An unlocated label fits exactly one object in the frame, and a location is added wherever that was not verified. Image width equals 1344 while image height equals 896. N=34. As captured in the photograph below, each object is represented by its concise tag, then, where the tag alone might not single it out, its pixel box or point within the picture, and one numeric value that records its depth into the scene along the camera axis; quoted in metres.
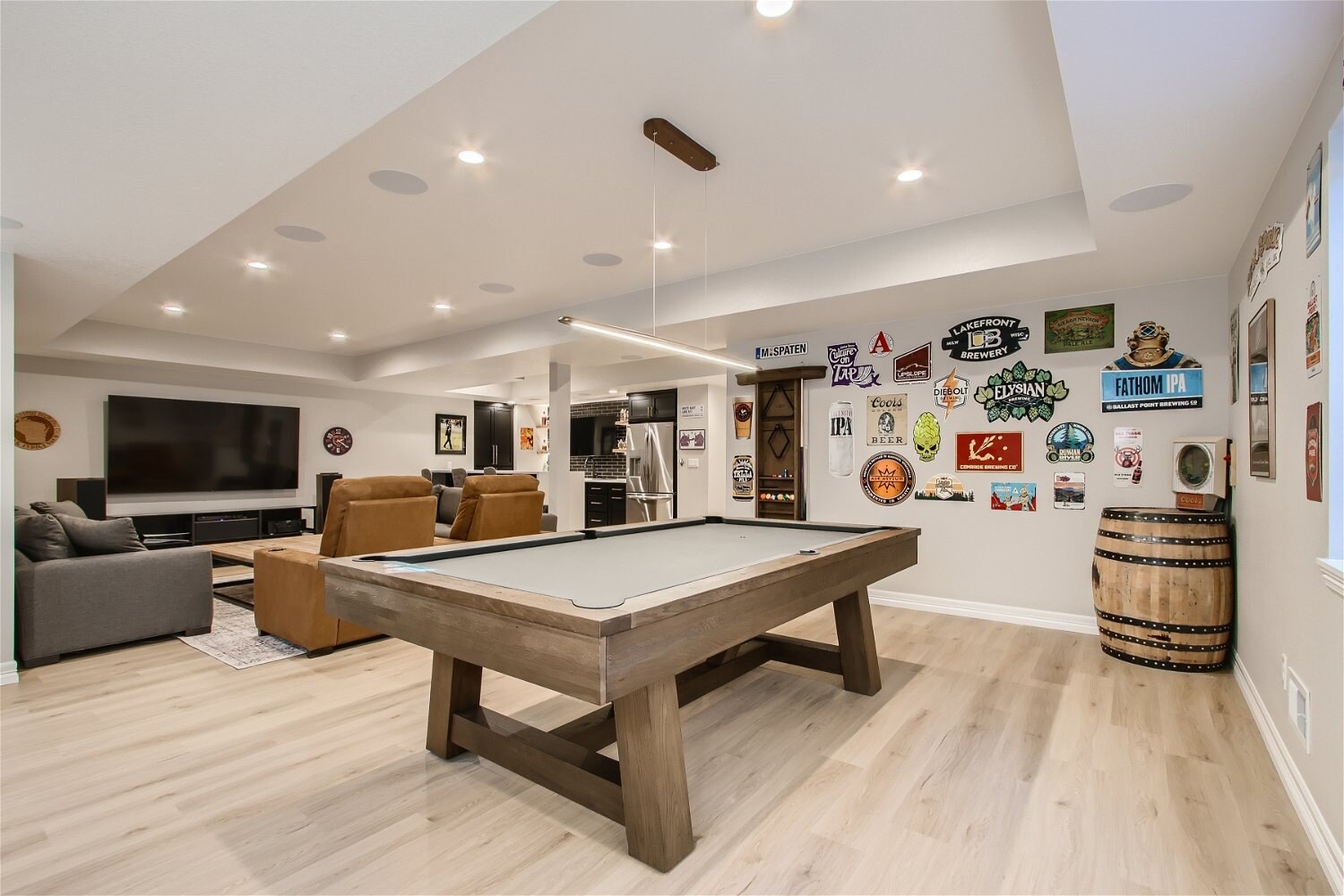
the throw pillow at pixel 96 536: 3.69
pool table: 1.51
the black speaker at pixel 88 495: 6.43
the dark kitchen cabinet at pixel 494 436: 10.99
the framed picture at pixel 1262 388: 2.44
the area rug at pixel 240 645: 3.58
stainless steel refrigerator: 8.92
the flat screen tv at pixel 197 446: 7.19
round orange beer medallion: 4.82
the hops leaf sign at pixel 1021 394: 4.25
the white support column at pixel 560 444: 6.89
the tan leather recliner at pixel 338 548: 3.61
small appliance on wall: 3.53
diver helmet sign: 3.80
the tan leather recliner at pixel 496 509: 4.63
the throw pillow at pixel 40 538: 3.54
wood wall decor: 6.62
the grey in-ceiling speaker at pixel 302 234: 3.85
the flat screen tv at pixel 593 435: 10.08
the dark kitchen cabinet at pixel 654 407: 9.17
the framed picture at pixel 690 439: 8.09
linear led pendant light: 2.65
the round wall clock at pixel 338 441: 9.00
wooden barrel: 3.19
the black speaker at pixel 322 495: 8.47
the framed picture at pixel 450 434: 10.40
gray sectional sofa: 3.42
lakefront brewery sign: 4.38
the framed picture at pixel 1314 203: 1.82
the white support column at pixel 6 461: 3.25
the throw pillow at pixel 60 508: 4.36
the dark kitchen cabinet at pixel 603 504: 9.30
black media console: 7.31
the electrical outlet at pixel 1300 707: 1.98
